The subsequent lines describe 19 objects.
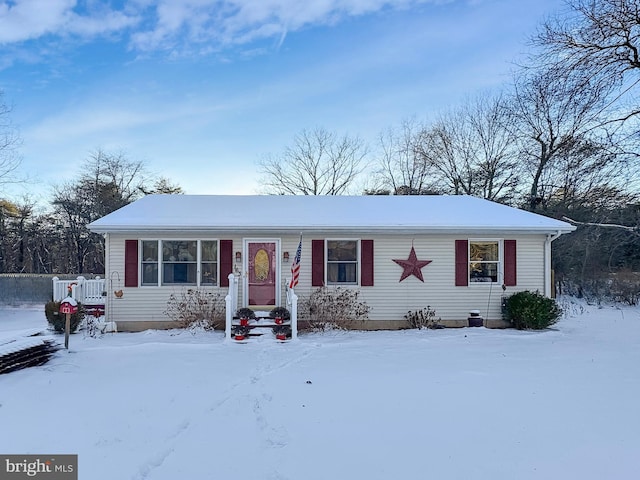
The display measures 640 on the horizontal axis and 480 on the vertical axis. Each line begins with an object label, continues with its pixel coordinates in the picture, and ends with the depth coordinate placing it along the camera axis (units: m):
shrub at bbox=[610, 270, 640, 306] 15.58
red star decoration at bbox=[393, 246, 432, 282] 10.61
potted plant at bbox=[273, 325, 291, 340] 9.21
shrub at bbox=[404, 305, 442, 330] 10.52
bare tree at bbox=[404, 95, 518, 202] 23.16
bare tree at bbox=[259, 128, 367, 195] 27.23
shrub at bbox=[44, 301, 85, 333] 9.59
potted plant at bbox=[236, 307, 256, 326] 9.59
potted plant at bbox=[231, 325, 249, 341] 9.07
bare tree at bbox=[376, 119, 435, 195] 25.66
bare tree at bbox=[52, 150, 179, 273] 25.48
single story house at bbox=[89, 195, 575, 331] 10.20
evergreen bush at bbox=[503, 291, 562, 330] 10.16
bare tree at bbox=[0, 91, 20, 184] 17.50
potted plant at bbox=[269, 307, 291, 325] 9.67
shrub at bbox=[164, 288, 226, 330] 10.12
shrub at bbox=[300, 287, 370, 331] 10.23
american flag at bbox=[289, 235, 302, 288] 9.51
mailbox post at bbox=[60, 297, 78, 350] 7.73
